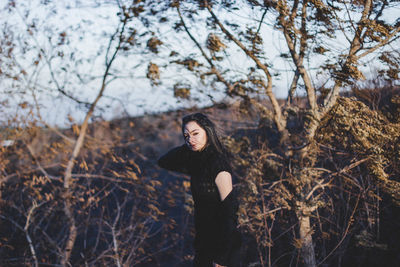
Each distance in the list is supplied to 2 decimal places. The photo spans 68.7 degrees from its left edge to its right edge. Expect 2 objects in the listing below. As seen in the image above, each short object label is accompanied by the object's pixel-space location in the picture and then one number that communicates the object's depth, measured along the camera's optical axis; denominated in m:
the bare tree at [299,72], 2.95
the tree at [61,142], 5.63
